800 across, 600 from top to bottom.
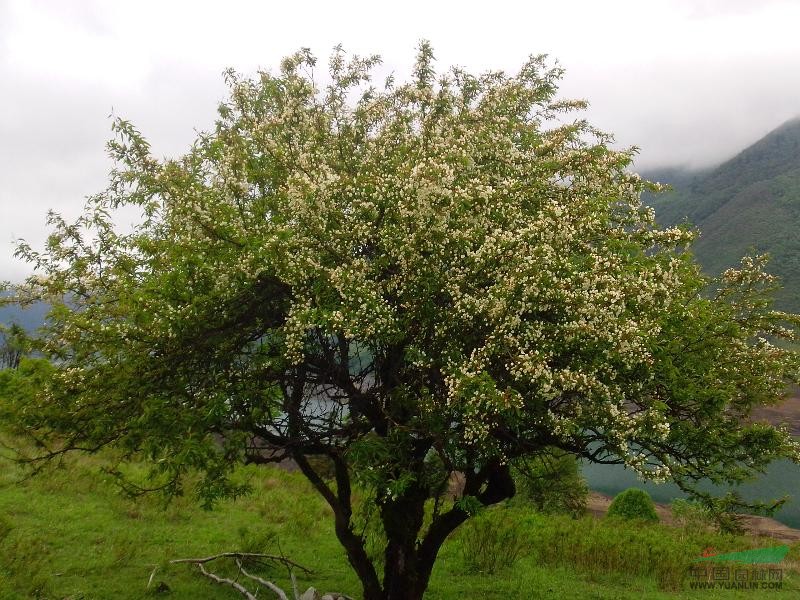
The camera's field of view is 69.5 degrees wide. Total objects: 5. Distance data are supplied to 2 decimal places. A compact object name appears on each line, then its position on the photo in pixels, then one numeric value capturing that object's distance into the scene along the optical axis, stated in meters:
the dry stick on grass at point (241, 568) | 12.70
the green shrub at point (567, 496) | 31.05
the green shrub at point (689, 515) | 32.03
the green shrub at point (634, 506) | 31.16
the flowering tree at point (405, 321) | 8.35
